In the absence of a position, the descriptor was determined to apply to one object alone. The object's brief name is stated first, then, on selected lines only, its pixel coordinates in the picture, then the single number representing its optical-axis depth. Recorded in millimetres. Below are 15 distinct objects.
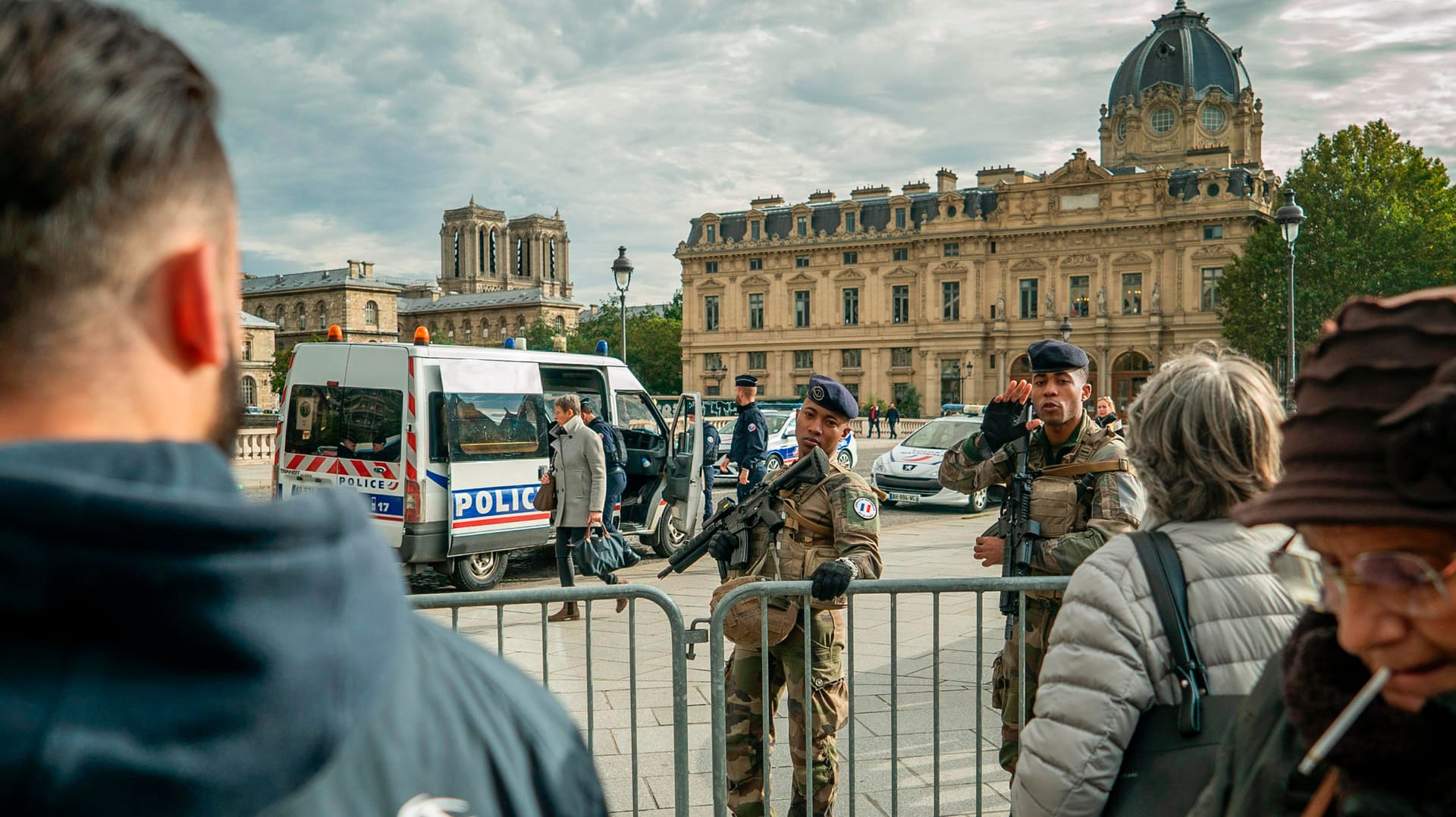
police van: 9734
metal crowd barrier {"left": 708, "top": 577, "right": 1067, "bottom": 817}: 3598
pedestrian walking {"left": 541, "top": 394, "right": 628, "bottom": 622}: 9336
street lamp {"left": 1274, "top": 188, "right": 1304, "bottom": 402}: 22250
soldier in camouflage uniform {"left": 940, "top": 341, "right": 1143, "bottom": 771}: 4176
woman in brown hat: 1018
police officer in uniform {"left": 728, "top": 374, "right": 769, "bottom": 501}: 13586
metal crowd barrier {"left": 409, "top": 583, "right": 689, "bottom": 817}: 3521
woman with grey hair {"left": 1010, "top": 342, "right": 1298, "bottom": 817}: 2242
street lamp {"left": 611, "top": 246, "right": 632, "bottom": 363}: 23109
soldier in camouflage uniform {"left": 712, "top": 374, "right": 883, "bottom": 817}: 4254
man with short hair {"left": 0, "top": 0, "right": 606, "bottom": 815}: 725
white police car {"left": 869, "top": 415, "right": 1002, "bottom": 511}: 18281
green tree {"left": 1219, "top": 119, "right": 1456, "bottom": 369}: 41438
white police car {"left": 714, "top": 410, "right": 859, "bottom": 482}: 20125
